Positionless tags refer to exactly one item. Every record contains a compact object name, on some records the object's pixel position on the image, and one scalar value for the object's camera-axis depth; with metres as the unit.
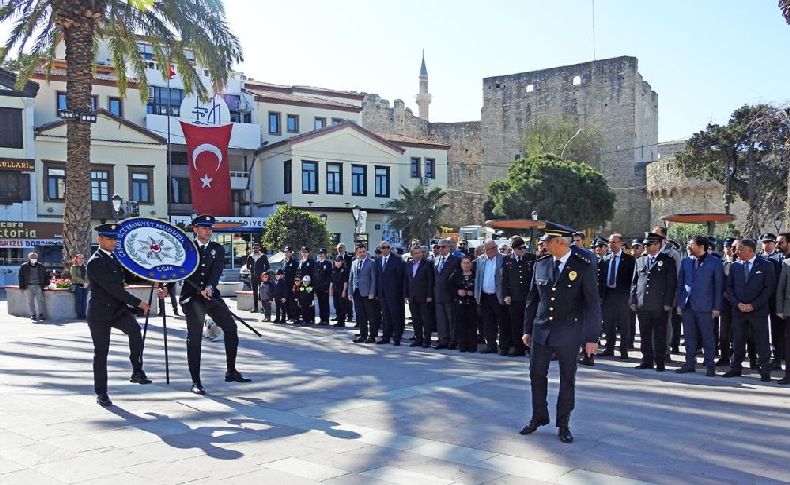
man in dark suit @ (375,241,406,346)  13.20
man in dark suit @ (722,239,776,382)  9.31
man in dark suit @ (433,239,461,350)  12.40
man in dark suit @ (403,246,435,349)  12.79
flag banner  37.97
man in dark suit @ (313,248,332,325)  16.28
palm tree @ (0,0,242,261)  18.02
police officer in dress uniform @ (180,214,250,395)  8.42
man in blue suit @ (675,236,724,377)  9.63
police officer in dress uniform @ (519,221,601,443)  6.33
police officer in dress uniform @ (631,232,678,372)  10.04
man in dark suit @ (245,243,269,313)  17.95
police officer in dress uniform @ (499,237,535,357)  11.37
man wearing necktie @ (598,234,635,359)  11.48
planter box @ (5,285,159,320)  17.73
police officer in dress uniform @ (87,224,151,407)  7.81
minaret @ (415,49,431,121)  76.94
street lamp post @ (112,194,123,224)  25.89
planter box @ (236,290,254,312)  20.09
